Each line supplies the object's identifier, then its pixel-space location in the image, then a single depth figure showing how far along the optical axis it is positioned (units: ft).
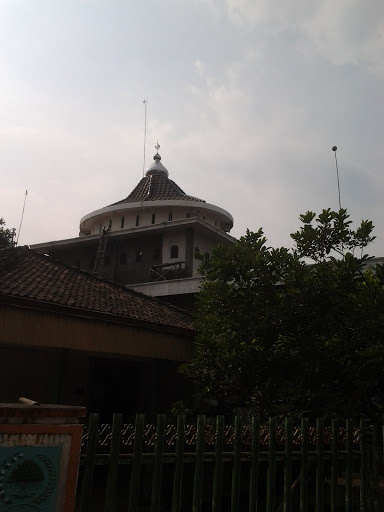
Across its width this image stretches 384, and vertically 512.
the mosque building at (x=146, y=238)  75.61
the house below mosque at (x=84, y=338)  23.12
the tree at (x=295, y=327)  20.10
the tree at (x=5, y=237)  88.48
